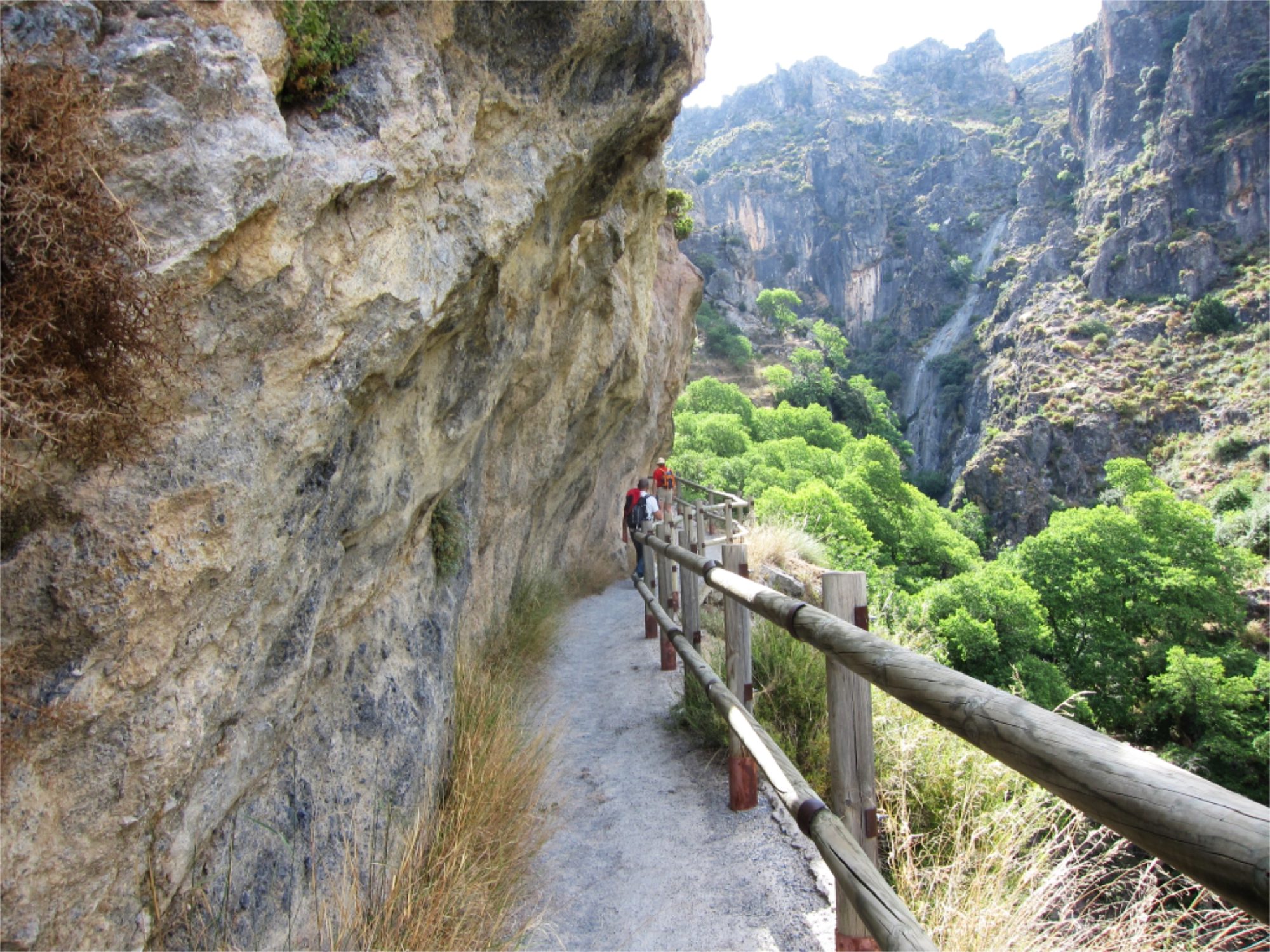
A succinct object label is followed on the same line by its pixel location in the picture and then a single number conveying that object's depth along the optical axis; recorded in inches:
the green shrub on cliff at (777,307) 3250.5
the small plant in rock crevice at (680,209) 510.0
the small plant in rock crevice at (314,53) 99.0
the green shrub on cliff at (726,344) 2598.4
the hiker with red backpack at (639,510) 371.9
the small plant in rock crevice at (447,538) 171.5
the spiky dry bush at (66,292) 60.5
